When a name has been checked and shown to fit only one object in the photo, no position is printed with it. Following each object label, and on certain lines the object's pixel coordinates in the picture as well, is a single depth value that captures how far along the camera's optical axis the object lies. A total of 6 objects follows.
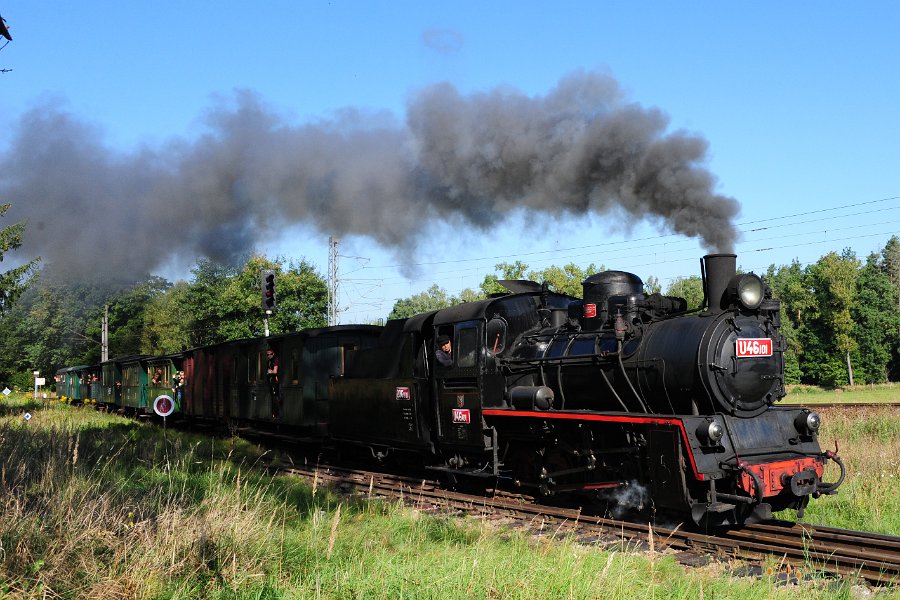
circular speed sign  16.06
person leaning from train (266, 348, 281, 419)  16.62
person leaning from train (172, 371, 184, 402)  24.90
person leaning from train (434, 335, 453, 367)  10.90
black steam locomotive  7.66
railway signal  16.48
